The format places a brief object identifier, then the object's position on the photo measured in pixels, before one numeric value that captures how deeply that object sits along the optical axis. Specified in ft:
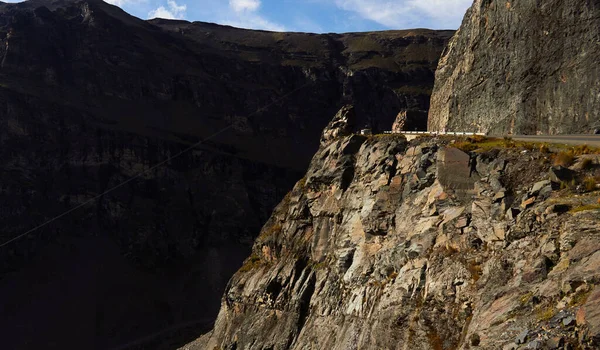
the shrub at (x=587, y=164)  81.93
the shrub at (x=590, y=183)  76.69
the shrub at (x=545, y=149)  91.28
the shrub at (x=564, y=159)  85.25
